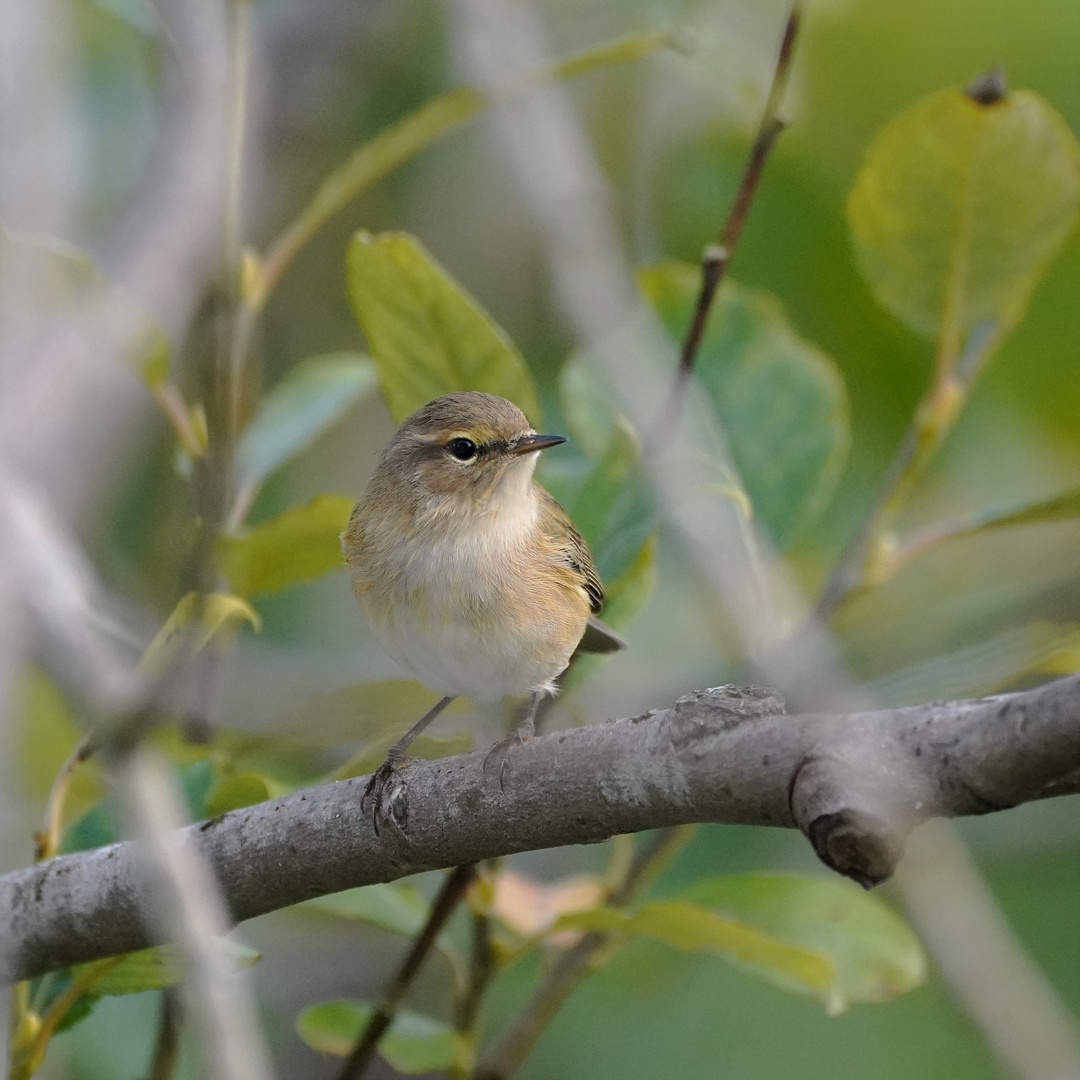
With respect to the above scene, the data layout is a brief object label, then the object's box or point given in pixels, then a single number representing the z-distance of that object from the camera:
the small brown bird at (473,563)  5.36
